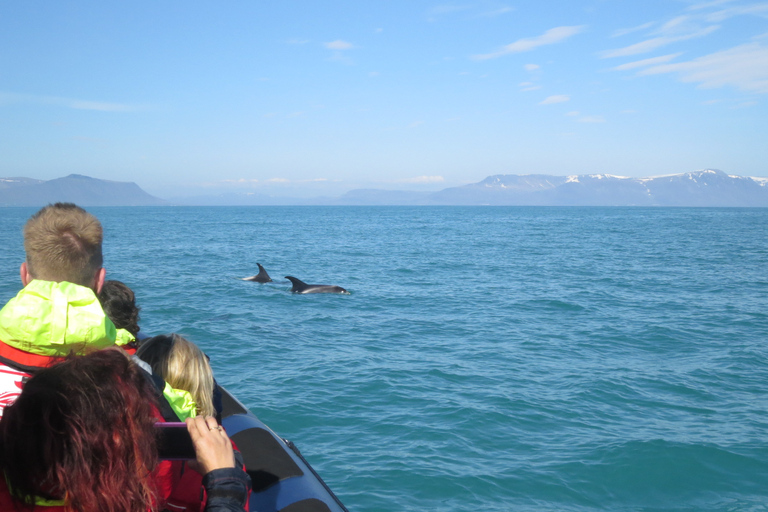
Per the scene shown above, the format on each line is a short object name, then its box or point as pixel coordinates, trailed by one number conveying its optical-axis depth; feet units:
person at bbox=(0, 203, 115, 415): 8.59
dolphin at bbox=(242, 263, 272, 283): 76.59
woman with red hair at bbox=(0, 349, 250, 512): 5.32
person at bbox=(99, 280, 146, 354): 16.61
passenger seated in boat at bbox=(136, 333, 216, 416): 11.94
